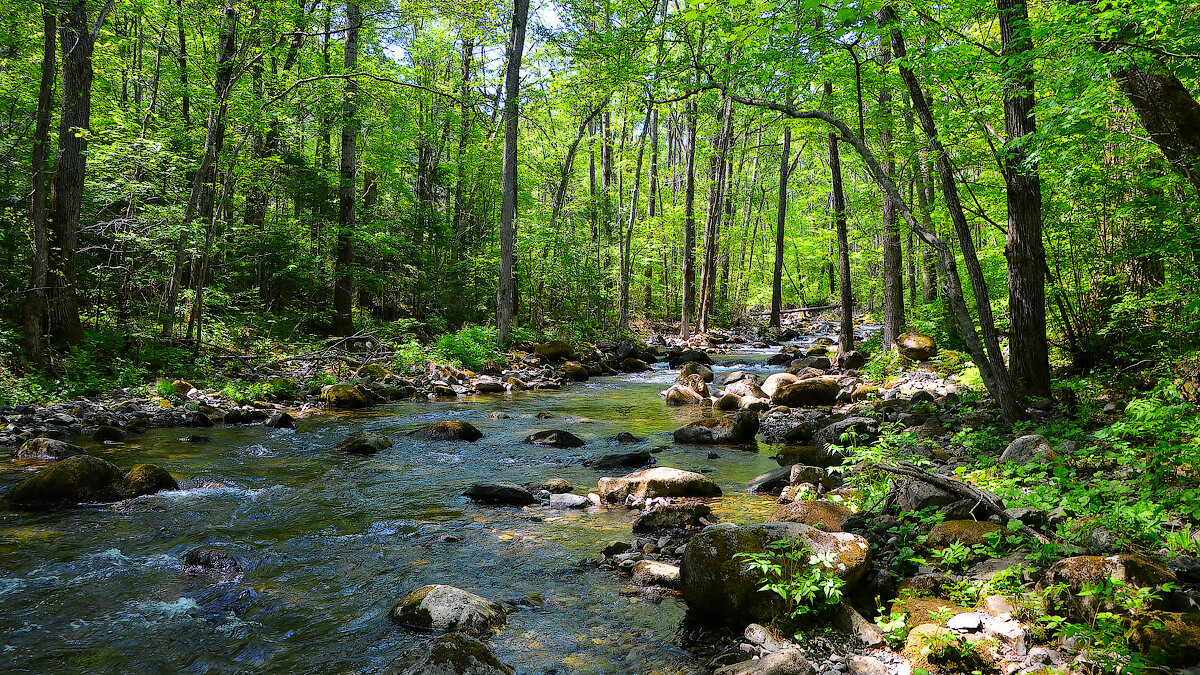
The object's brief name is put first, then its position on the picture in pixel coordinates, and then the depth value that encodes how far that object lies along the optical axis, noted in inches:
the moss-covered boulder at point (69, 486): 244.4
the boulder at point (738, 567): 163.2
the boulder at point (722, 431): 392.2
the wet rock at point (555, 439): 381.1
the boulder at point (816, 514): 224.5
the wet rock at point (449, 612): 165.0
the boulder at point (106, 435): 347.6
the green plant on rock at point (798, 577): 154.8
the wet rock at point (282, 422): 409.4
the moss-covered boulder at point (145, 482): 261.4
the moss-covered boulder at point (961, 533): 182.9
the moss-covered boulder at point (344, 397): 486.6
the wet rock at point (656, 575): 190.5
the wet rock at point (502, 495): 277.3
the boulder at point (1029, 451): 233.0
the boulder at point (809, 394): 487.8
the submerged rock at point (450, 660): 135.8
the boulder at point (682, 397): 532.1
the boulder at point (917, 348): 537.6
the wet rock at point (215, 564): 194.4
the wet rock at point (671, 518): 239.5
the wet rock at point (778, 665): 135.3
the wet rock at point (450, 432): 393.7
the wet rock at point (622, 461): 334.6
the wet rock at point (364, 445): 354.0
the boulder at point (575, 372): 688.7
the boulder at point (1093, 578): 136.4
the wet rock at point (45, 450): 302.4
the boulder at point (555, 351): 753.0
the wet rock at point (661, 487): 278.5
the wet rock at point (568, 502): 272.4
